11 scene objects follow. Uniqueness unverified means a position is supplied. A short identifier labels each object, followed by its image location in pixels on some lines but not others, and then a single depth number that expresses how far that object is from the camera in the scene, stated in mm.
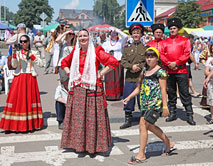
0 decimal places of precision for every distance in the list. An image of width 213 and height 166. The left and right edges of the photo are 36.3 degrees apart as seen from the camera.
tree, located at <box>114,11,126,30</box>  92975
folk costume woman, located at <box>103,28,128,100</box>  9719
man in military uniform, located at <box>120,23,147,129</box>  6527
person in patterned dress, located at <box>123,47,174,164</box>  4641
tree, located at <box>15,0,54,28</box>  87125
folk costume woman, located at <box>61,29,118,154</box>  4918
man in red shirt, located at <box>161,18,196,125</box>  6863
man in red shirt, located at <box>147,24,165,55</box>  7293
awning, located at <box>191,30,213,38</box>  23406
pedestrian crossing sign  7812
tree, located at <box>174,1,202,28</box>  44031
